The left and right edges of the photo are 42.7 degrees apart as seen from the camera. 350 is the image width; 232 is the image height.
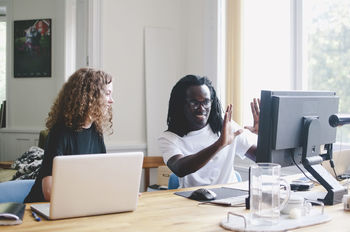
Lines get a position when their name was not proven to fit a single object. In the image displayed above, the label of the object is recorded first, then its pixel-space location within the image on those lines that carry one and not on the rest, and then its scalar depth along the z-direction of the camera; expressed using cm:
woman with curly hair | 212
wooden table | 142
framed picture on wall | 593
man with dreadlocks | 242
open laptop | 147
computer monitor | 170
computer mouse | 187
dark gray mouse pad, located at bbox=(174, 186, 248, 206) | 179
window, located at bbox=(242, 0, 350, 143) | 323
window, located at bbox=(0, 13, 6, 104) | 641
